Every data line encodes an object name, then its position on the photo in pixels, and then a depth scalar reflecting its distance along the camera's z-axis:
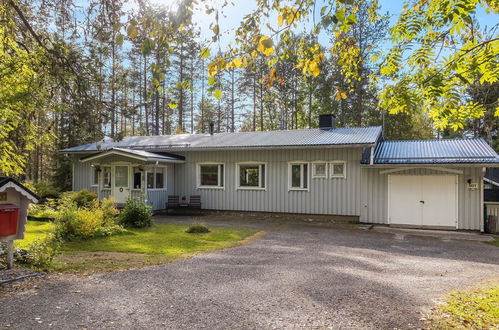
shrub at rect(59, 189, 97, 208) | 14.28
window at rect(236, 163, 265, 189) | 15.09
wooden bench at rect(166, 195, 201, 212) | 15.95
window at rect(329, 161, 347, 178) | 13.54
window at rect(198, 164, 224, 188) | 15.90
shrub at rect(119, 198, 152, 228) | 11.40
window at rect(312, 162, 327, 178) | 13.90
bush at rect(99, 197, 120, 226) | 10.51
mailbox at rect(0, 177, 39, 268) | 5.43
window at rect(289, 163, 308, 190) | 14.28
